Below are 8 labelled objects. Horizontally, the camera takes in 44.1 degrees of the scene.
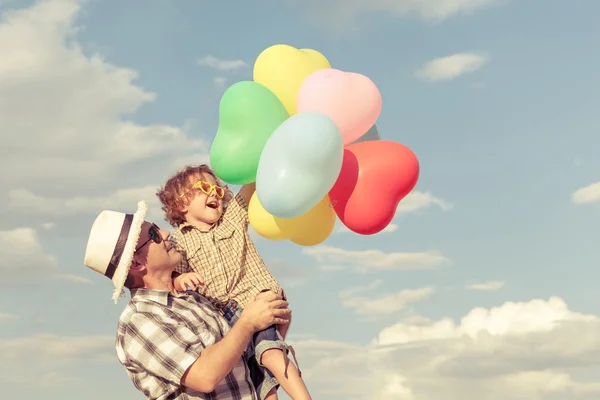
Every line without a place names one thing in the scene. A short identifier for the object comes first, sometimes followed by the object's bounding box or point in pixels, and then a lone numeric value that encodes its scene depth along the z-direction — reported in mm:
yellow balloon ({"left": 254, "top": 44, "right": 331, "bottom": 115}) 4855
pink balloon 4523
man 3889
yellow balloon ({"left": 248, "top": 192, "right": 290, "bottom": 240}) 4613
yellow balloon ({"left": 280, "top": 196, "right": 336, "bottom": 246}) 4664
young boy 4422
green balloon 4539
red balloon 4570
